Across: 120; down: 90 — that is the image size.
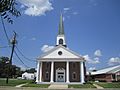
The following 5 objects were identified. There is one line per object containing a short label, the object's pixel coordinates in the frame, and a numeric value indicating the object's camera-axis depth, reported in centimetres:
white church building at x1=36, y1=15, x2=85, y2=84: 2107
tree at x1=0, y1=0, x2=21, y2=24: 250
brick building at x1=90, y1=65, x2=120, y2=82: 2469
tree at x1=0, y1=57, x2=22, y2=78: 4355
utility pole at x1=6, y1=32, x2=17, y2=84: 1872
